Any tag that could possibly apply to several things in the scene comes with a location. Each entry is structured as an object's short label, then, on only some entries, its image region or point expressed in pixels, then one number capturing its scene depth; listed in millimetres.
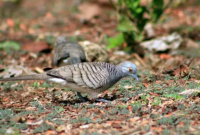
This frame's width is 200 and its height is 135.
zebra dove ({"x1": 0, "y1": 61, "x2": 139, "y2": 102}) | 11711
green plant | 18812
